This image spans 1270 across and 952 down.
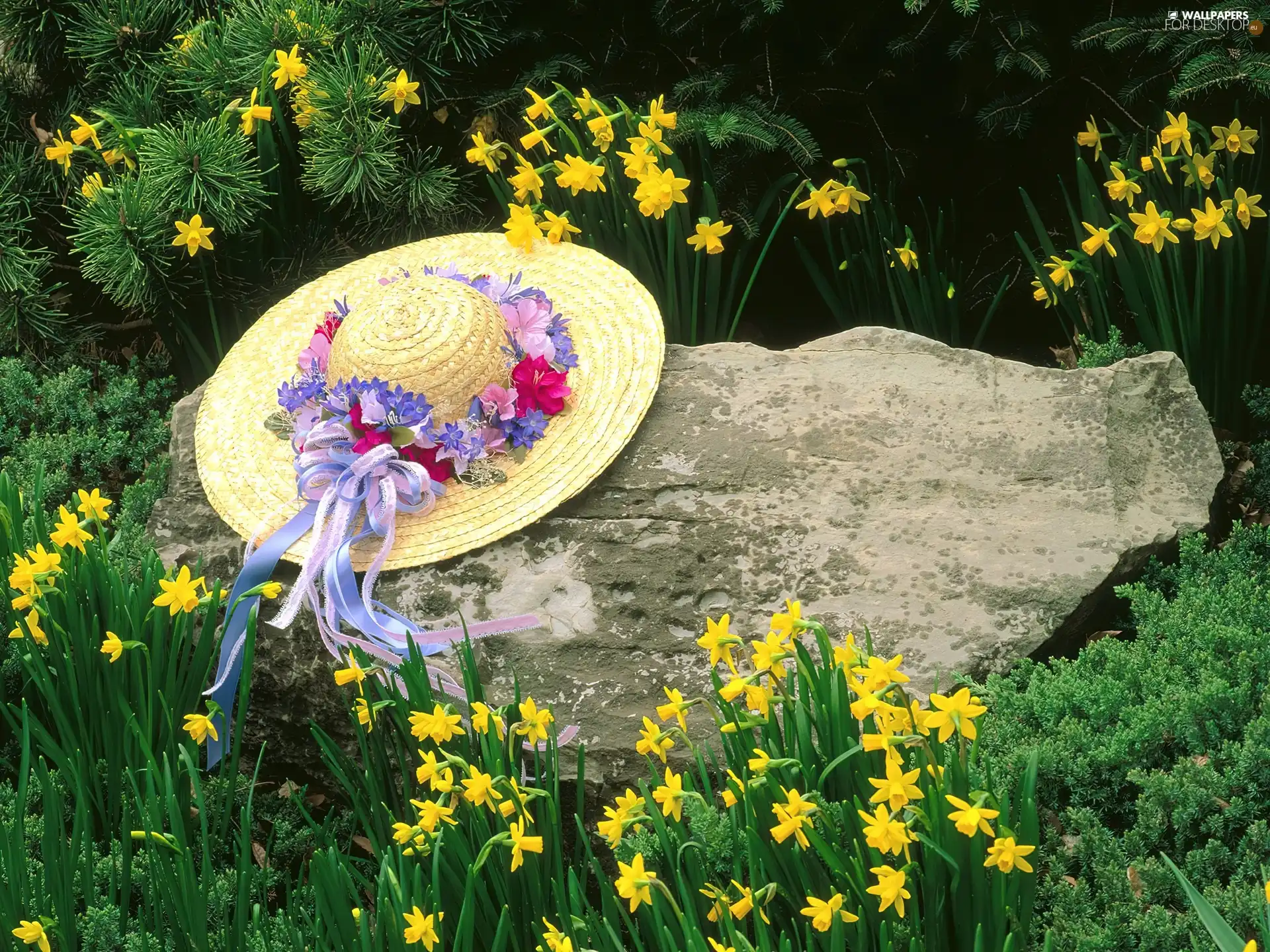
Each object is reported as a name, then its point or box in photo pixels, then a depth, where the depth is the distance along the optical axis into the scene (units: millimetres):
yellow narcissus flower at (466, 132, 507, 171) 3570
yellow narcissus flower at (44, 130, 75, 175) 3803
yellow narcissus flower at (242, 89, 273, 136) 3584
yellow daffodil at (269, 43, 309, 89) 3643
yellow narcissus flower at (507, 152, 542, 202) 3514
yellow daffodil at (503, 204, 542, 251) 3379
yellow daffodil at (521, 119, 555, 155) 3443
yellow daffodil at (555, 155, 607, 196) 3412
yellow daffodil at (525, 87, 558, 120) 3445
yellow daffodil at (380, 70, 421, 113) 3598
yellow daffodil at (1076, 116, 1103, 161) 3482
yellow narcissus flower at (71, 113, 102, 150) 3768
